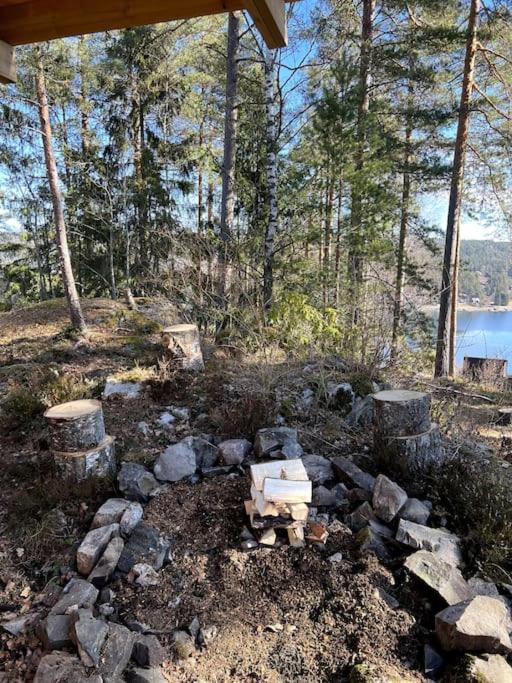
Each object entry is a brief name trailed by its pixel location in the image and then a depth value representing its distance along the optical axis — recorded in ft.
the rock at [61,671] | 4.70
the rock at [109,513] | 7.30
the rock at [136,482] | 8.13
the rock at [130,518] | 7.14
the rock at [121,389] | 12.25
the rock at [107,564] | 6.27
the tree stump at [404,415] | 8.70
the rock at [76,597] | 5.71
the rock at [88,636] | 4.92
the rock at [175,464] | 8.71
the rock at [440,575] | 5.79
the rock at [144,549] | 6.57
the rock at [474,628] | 5.05
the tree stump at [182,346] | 13.44
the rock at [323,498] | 7.91
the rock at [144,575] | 6.30
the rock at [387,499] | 7.37
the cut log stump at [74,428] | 8.27
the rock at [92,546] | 6.51
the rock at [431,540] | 6.61
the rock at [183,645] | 5.31
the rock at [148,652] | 5.13
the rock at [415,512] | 7.40
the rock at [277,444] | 9.16
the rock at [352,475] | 8.18
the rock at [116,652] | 4.88
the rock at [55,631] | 5.19
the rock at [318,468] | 8.52
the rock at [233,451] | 9.16
